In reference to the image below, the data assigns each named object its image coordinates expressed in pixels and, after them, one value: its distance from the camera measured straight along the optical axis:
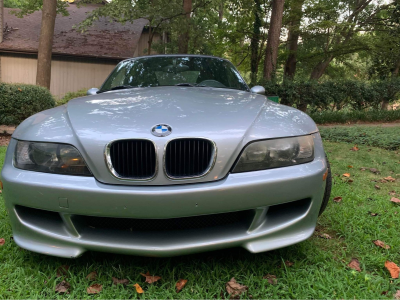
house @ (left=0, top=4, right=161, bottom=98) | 15.52
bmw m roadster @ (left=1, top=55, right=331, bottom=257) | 1.47
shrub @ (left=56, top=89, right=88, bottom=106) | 10.95
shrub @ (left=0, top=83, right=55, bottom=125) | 6.75
